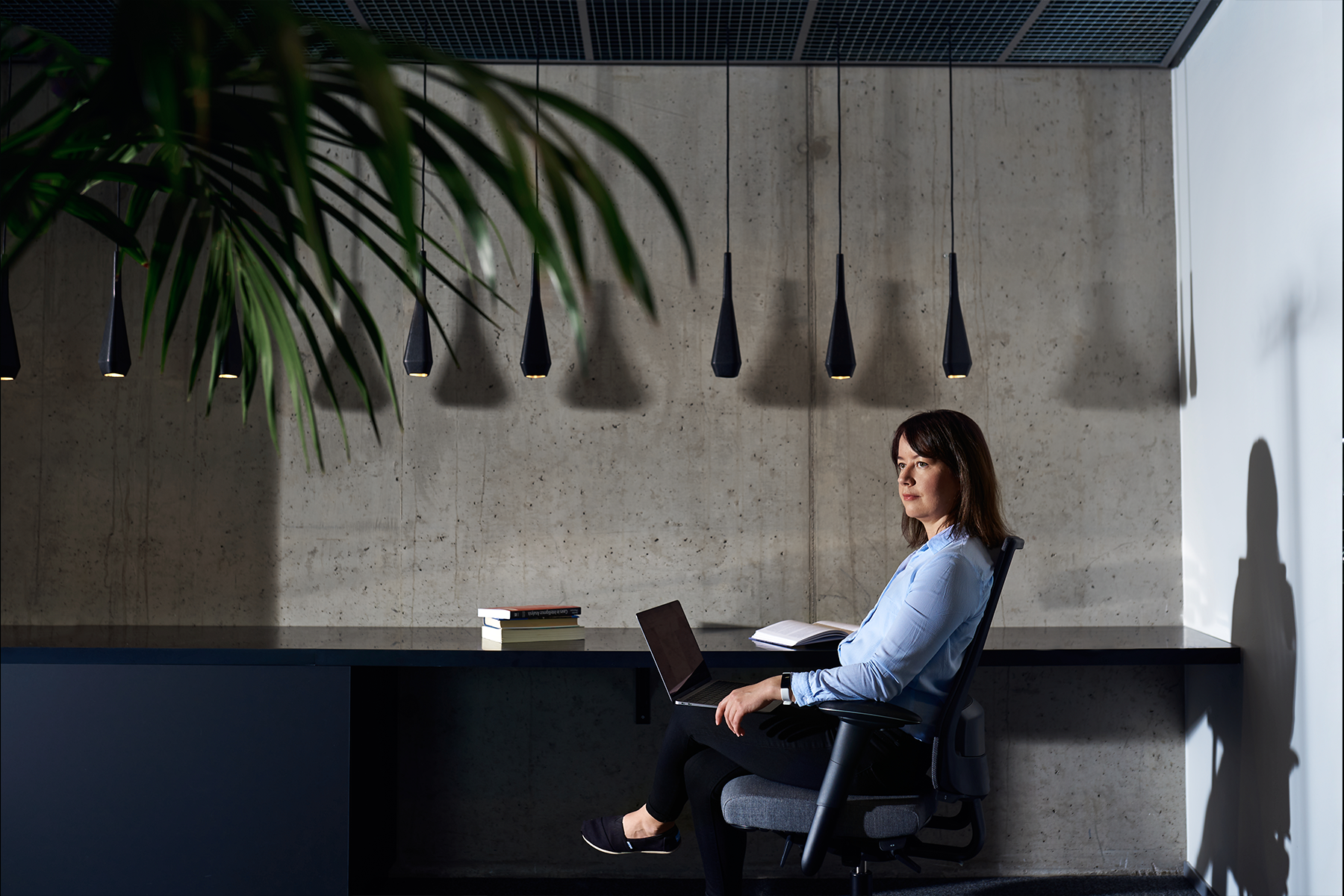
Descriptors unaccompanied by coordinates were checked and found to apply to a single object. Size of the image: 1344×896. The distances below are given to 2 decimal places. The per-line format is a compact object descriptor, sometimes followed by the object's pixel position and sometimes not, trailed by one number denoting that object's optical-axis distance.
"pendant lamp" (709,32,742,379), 3.03
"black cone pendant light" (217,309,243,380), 2.93
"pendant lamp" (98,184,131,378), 2.88
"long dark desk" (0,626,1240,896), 2.61
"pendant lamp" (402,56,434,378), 2.99
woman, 2.02
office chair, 1.95
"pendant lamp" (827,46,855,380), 3.00
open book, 2.61
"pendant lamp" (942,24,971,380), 2.99
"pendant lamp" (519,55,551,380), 2.97
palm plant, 0.83
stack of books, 2.81
